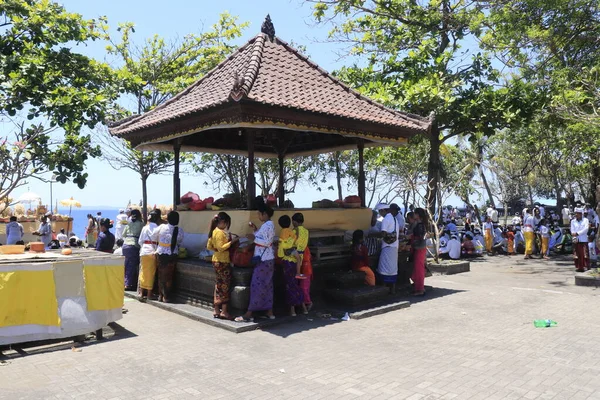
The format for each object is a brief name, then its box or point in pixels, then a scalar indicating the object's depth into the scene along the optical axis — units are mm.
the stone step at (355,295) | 8242
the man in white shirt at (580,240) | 11906
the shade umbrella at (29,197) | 22756
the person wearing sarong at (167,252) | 8594
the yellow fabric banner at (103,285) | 6520
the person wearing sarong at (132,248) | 10039
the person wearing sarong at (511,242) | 18359
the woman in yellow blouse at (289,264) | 7473
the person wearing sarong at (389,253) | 9312
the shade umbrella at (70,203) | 23688
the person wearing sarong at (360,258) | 9086
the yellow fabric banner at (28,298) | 5867
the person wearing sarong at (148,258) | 8941
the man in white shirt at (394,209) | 9412
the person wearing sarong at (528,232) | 16094
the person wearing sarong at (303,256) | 7578
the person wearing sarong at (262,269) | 7215
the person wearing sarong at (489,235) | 18859
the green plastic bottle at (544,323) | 6980
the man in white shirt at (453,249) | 16203
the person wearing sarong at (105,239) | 10172
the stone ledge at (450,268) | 13117
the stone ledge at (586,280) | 10373
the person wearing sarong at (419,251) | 9602
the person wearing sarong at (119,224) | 13341
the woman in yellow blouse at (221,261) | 7266
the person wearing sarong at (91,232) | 20359
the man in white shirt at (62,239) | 18014
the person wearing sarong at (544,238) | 16688
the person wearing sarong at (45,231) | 16625
